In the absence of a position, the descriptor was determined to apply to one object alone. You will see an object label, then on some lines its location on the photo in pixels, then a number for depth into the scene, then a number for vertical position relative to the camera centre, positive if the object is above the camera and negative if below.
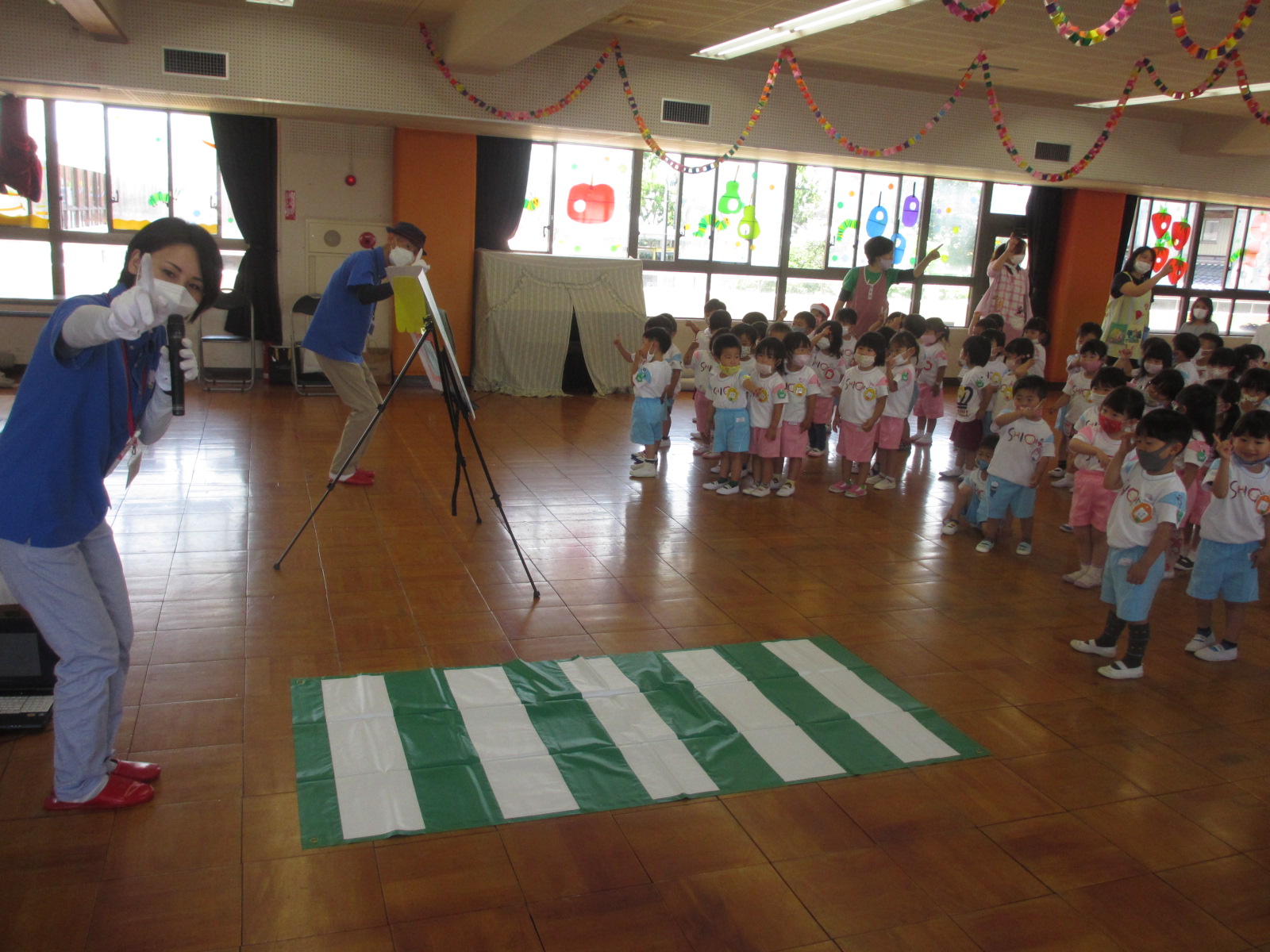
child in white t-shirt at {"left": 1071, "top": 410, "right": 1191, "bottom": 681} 3.70 -0.81
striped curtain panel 9.62 -0.42
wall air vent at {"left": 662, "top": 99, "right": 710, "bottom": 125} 9.17 +1.58
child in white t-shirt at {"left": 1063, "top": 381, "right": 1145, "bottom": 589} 4.79 -0.90
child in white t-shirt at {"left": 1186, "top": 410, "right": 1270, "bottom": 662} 3.91 -0.81
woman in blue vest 2.32 -0.53
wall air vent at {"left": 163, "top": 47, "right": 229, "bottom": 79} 7.71 +1.45
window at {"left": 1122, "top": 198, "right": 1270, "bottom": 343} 13.11 +0.79
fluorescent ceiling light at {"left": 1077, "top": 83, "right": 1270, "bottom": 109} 8.56 +2.03
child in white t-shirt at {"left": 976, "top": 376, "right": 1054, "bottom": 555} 5.17 -0.84
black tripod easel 4.21 -0.56
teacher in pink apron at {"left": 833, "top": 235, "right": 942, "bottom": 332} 8.08 +0.06
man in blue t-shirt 5.49 -0.41
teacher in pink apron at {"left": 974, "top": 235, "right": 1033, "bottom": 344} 9.02 +0.09
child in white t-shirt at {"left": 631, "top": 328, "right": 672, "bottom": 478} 6.49 -0.74
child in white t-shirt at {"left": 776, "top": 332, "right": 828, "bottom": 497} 6.25 -0.68
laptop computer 3.02 -1.38
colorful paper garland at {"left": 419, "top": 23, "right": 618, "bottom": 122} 8.55 +1.44
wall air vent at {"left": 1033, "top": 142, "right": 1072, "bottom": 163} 10.72 +1.68
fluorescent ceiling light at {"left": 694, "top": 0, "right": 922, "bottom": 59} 6.54 +1.95
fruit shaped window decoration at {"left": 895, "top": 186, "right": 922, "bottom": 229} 11.82 +1.02
